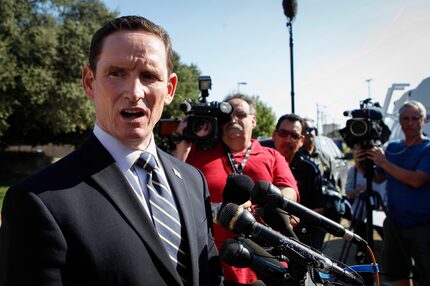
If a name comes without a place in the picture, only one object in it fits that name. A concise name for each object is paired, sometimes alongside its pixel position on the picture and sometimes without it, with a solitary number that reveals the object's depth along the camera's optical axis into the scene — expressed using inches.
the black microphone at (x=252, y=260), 47.6
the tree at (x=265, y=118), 1523.1
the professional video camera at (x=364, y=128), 154.0
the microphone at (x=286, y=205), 52.5
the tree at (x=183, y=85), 1092.5
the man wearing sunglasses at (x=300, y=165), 149.3
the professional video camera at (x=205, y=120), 110.7
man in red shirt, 106.9
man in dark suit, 46.0
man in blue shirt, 149.4
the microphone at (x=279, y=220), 55.5
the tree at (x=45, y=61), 666.2
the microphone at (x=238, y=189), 63.0
